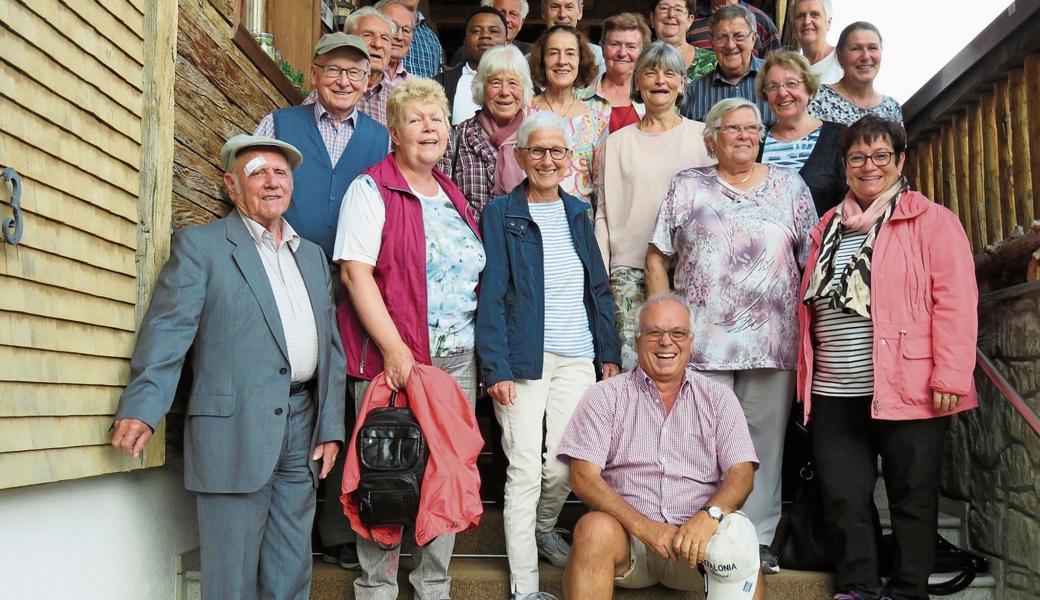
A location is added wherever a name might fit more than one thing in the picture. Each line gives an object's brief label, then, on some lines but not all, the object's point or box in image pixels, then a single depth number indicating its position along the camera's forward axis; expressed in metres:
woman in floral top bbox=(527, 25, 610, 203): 4.10
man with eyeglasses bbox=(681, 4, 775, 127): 4.67
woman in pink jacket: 3.09
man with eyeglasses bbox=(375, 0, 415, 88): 4.82
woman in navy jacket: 3.19
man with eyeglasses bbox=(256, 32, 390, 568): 3.39
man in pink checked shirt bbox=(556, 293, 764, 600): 2.92
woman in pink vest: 3.08
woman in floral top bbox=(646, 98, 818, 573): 3.37
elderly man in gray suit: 2.80
